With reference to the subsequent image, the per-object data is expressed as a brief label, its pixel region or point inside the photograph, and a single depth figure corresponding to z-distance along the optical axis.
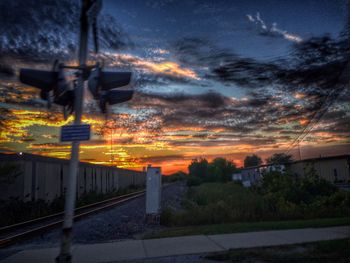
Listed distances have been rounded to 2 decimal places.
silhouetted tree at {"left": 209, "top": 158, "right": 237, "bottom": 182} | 122.06
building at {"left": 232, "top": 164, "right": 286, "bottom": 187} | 63.07
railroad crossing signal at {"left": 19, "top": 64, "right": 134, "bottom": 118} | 5.23
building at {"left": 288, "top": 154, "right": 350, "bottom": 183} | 38.92
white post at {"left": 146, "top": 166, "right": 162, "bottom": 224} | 13.23
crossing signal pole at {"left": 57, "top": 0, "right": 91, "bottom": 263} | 5.01
